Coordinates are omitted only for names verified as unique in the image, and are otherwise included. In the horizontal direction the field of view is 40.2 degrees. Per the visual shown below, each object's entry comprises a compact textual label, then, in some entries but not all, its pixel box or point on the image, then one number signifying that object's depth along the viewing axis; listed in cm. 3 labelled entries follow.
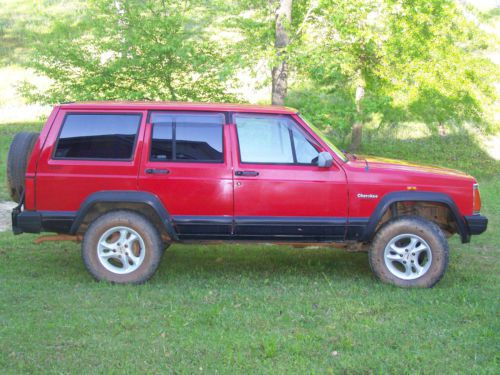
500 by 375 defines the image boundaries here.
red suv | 679
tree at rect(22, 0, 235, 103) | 1407
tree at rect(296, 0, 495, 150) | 1482
